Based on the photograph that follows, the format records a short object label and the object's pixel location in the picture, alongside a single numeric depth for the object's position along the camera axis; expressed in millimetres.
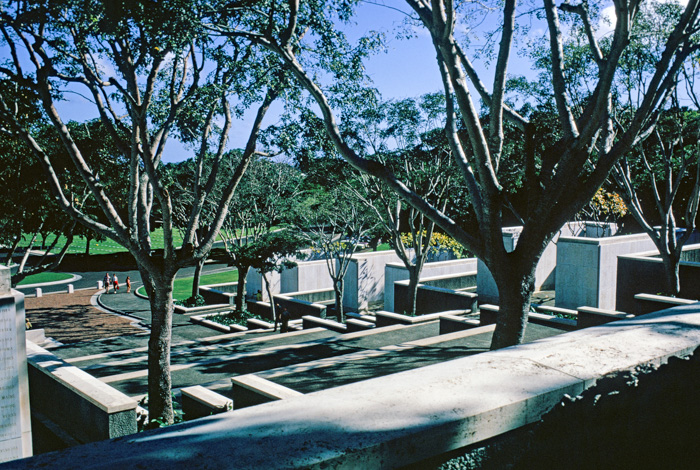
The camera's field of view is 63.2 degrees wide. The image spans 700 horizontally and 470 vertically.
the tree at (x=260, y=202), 26766
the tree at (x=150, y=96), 8922
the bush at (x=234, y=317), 23734
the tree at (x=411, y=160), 18844
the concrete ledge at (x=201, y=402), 7594
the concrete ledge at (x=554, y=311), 15516
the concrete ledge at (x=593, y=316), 12275
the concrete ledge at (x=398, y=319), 15969
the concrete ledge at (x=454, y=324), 14039
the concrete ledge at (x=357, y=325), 16712
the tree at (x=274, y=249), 23797
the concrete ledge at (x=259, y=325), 21297
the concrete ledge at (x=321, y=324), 17453
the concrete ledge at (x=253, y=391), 6648
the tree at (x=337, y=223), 23859
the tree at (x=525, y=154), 7461
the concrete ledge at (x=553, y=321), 13000
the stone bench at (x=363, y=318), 19123
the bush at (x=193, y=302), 27688
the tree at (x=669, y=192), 15039
